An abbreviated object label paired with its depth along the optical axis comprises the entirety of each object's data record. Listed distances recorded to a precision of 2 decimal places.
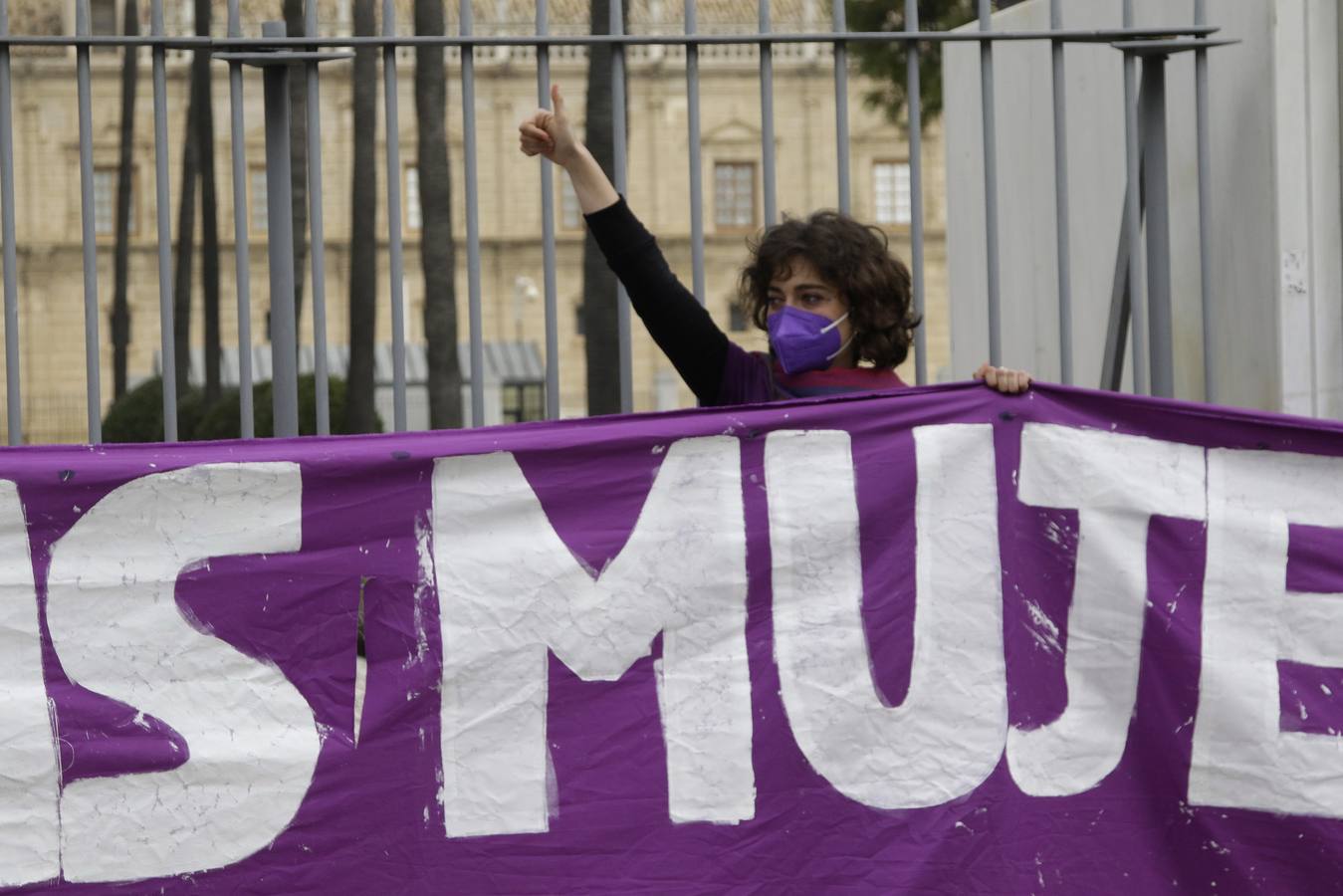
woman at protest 8.01
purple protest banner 7.89
